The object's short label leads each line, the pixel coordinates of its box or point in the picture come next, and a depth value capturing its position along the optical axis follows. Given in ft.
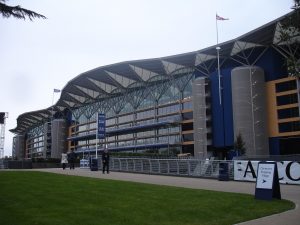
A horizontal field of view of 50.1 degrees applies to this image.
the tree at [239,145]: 160.78
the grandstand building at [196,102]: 172.70
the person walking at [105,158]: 72.70
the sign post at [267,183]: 34.16
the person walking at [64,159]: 91.55
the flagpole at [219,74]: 174.93
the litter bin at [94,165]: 88.72
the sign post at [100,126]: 94.83
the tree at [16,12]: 23.02
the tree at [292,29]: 21.61
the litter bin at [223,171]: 60.71
